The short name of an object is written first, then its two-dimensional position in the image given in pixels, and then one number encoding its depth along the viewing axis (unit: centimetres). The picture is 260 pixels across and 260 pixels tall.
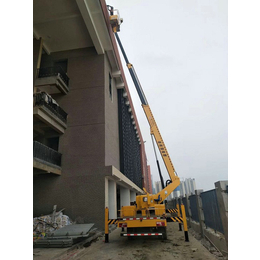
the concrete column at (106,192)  1143
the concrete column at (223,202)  497
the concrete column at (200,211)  793
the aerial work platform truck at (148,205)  743
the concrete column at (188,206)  1144
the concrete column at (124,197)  1886
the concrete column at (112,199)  1274
